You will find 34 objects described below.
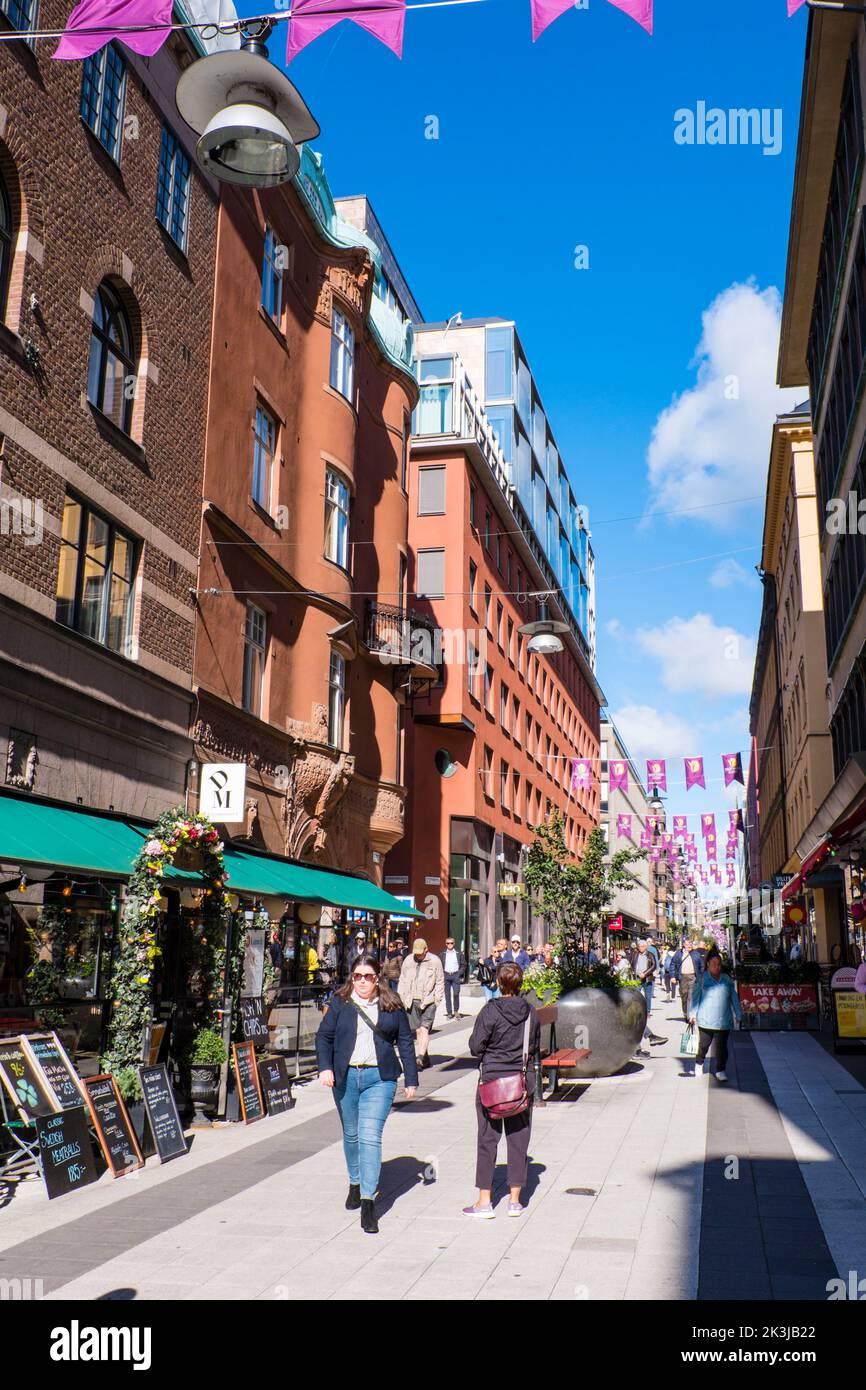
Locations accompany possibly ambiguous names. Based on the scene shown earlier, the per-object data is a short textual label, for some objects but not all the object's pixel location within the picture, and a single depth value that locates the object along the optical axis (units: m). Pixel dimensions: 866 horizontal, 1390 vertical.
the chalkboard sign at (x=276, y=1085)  13.30
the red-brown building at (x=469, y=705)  40.28
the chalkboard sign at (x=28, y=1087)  9.33
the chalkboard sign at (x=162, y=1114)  10.12
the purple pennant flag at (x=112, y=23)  8.24
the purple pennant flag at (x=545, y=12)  8.32
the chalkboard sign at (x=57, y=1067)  9.55
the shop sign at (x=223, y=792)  15.42
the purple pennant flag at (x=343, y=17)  8.06
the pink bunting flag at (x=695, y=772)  40.81
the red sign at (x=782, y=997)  23.31
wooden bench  13.69
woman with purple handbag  8.07
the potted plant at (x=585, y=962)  15.91
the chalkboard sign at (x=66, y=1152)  8.73
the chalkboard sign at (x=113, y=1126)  9.46
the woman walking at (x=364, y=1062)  7.77
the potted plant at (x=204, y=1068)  12.59
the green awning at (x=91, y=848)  10.48
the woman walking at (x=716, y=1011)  15.33
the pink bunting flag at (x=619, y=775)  48.00
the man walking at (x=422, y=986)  16.09
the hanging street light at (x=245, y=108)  8.82
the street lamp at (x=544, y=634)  26.02
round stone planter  15.87
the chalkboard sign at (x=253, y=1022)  13.89
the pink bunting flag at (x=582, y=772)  45.91
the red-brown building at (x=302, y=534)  21.64
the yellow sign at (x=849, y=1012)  18.05
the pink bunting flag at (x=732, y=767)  43.12
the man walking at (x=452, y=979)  27.30
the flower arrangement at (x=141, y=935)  11.00
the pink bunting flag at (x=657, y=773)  43.09
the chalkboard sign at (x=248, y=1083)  12.63
